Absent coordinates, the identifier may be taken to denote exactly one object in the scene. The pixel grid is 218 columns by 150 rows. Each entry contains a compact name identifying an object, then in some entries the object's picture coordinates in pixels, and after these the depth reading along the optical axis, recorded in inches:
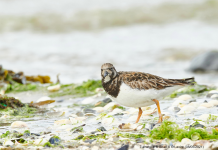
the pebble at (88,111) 359.2
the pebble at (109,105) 372.5
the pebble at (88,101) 418.7
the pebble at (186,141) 206.2
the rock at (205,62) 868.0
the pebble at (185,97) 394.0
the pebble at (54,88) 501.0
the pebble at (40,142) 224.7
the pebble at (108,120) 292.2
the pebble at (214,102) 345.4
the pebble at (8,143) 222.8
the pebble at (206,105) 339.6
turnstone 265.1
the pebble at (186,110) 320.8
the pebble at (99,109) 363.5
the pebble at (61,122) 295.1
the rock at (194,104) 348.3
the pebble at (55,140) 225.7
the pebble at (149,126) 259.1
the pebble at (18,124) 289.0
